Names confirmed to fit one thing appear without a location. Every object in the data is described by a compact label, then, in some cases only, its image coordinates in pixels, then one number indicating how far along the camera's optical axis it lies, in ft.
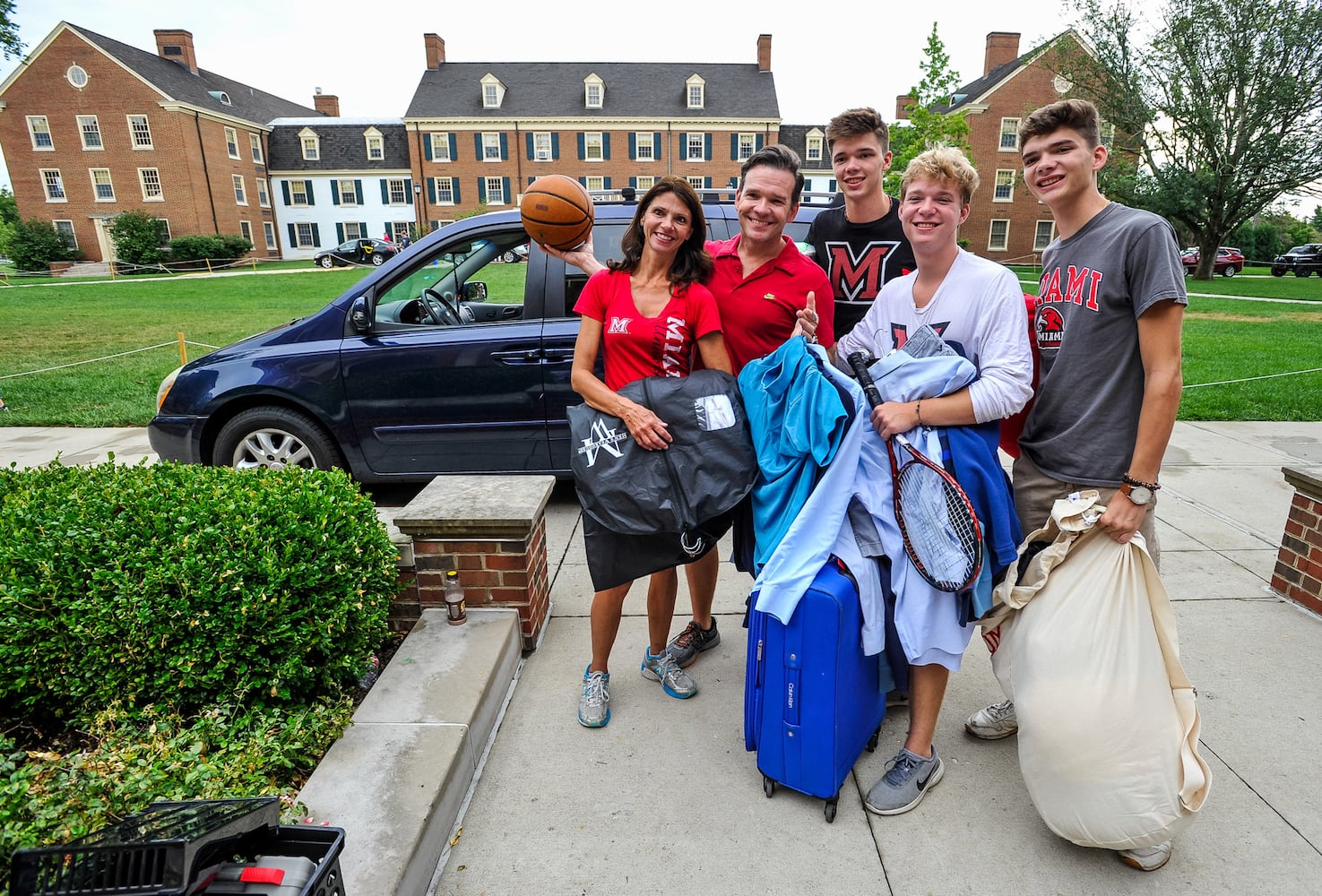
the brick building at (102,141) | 130.52
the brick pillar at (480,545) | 9.77
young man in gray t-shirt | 6.47
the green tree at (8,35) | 39.50
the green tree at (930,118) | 66.28
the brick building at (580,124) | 148.15
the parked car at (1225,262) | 106.11
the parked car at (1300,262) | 105.60
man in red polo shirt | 8.00
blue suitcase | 6.93
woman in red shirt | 7.95
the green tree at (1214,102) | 82.33
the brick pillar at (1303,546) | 11.19
